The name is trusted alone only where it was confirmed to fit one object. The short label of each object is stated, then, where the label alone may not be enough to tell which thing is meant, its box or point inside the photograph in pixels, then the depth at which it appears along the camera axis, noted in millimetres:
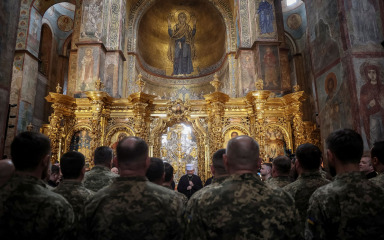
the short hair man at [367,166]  3937
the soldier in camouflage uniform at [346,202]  2135
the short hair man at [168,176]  4188
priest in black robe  7777
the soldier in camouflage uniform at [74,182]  2828
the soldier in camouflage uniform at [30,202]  1965
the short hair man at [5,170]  2449
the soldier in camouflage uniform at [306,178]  3010
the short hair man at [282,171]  3715
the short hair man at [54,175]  4746
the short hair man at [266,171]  5387
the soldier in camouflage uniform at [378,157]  3199
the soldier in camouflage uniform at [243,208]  1971
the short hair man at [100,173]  3791
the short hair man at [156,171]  3277
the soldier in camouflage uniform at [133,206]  2068
